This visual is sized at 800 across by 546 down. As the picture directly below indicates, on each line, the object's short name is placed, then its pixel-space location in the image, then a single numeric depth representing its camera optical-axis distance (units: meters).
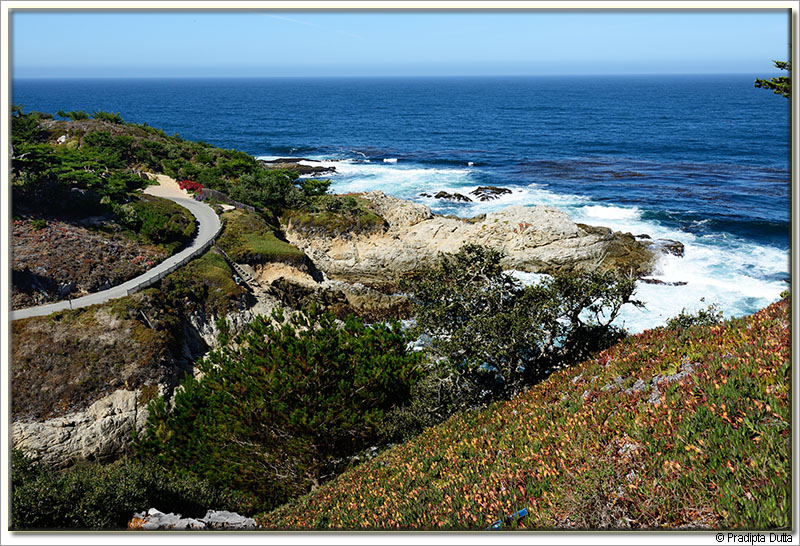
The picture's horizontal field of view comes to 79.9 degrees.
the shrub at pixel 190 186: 54.20
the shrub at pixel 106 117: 77.38
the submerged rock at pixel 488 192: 67.81
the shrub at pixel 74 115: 76.00
